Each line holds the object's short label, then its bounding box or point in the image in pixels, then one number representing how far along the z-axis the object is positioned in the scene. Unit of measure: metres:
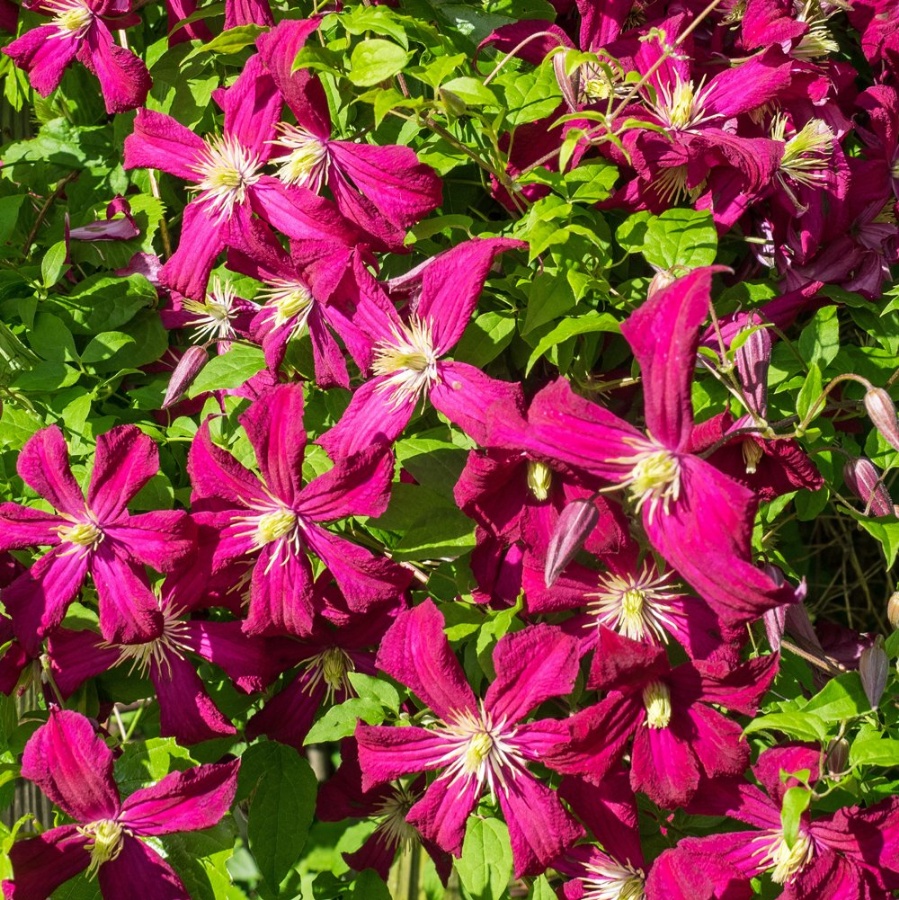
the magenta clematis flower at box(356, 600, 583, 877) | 0.96
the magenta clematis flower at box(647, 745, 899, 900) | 0.96
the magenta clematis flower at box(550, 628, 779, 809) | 0.96
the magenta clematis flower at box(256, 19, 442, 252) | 0.98
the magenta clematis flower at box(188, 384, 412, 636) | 0.97
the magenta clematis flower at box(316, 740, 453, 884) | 1.06
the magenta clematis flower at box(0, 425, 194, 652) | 0.98
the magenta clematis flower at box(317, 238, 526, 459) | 0.96
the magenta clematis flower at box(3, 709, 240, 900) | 0.97
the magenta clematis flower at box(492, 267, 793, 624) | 0.89
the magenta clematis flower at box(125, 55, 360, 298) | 1.00
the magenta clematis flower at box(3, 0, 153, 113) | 1.06
